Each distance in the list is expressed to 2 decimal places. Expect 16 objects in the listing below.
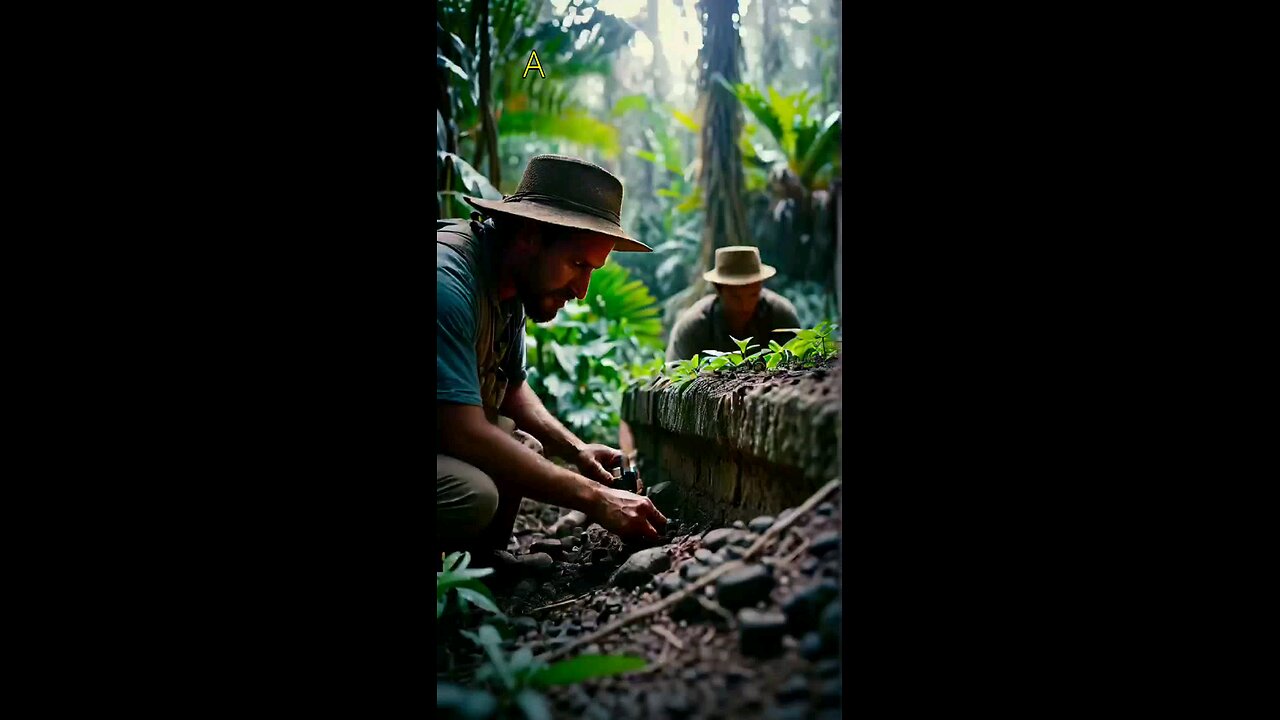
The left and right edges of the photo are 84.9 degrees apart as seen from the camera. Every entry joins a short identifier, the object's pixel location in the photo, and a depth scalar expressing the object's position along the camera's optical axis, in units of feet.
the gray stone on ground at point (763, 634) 3.78
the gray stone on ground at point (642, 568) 5.37
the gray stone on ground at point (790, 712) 3.61
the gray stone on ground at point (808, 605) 3.83
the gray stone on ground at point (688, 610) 4.17
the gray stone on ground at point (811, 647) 3.77
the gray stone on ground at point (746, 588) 3.97
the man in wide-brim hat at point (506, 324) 5.40
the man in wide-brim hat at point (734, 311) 8.88
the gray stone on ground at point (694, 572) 4.42
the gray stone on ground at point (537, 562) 6.59
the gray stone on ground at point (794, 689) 3.67
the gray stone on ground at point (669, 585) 4.56
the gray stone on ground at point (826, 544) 3.92
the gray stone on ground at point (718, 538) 4.92
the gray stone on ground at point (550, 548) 7.25
